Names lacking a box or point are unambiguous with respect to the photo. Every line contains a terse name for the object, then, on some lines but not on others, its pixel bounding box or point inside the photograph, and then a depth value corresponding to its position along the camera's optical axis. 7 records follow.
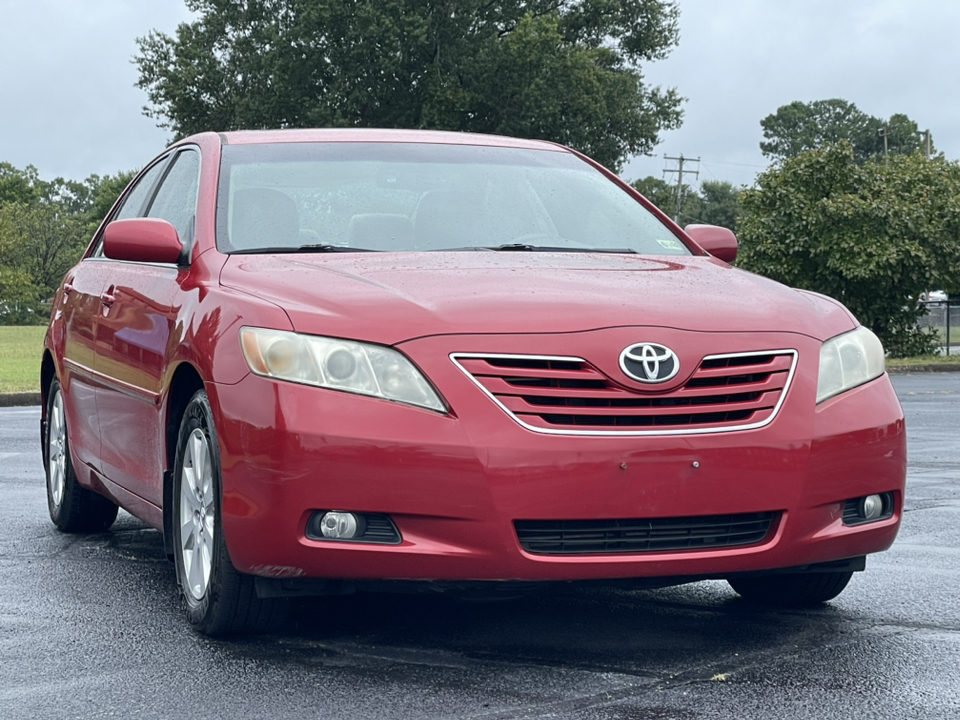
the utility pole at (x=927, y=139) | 83.76
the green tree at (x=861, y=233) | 28.69
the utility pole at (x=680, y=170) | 111.31
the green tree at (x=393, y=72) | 44.00
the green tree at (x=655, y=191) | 55.75
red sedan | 3.92
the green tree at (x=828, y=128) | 113.56
